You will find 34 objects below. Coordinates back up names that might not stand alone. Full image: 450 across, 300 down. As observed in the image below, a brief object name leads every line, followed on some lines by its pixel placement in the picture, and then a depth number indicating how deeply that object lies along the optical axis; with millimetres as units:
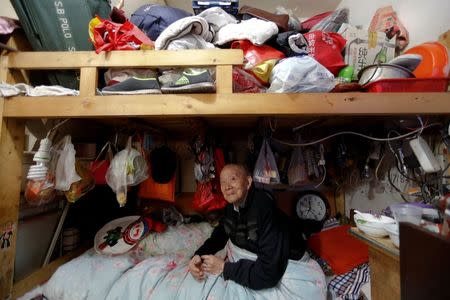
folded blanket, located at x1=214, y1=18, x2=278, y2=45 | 1132
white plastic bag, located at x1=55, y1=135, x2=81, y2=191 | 1180
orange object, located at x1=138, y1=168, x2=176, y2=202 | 1689
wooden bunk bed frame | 963
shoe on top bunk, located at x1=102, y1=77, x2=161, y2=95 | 1023
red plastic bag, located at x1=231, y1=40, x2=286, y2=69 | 1128
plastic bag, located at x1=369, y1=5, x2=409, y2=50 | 1349
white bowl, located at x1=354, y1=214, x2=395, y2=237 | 900
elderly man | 1117
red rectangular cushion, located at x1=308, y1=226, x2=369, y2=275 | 1443
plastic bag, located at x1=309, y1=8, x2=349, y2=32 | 1515
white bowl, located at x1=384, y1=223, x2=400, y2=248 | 819
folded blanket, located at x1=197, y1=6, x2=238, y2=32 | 1273
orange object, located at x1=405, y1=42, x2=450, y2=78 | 1032
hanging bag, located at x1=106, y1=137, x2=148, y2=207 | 1269
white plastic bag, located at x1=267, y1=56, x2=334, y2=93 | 943
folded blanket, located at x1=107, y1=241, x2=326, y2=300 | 1107
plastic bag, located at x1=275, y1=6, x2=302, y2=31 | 1470
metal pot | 1011
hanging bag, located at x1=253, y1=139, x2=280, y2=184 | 1470
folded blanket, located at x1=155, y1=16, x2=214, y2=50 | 1042
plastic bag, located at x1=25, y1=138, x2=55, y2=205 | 1091
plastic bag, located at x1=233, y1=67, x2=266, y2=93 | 1068
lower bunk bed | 1128
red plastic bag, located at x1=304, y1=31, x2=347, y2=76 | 1253
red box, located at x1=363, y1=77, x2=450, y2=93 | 979
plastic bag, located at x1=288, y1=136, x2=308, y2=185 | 1702
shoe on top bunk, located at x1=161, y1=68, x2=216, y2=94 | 960
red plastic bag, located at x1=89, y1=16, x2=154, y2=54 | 1053
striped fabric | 1264
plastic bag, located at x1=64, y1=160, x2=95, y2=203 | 1263
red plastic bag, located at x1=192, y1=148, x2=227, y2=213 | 1630
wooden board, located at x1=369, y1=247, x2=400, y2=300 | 885
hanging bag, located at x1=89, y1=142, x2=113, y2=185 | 1442
